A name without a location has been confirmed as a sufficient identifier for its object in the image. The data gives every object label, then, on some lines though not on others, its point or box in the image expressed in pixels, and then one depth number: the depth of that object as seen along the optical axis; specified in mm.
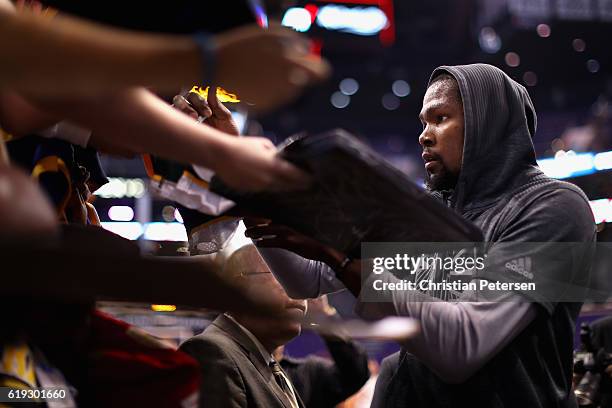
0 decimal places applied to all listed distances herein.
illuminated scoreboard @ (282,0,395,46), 12164
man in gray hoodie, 1934
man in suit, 2600
